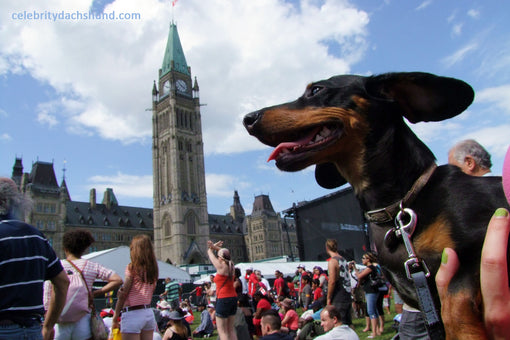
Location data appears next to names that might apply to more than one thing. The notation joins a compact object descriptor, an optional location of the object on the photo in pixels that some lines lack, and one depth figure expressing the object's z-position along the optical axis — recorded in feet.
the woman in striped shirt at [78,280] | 11.61
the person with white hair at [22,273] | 8.13
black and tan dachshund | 4.30
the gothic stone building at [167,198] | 209.36
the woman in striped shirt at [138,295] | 14.38
